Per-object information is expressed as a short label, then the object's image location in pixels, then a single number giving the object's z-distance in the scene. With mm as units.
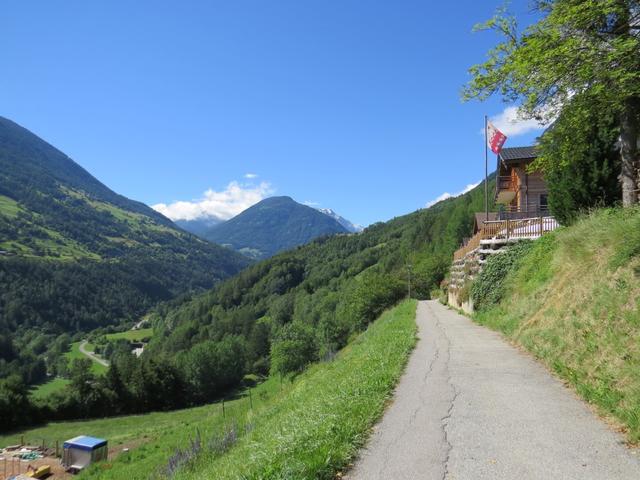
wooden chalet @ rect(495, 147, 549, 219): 35812
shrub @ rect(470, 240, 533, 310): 17752
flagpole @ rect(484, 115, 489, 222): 34131
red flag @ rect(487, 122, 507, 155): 30828
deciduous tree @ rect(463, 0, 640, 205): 10609
